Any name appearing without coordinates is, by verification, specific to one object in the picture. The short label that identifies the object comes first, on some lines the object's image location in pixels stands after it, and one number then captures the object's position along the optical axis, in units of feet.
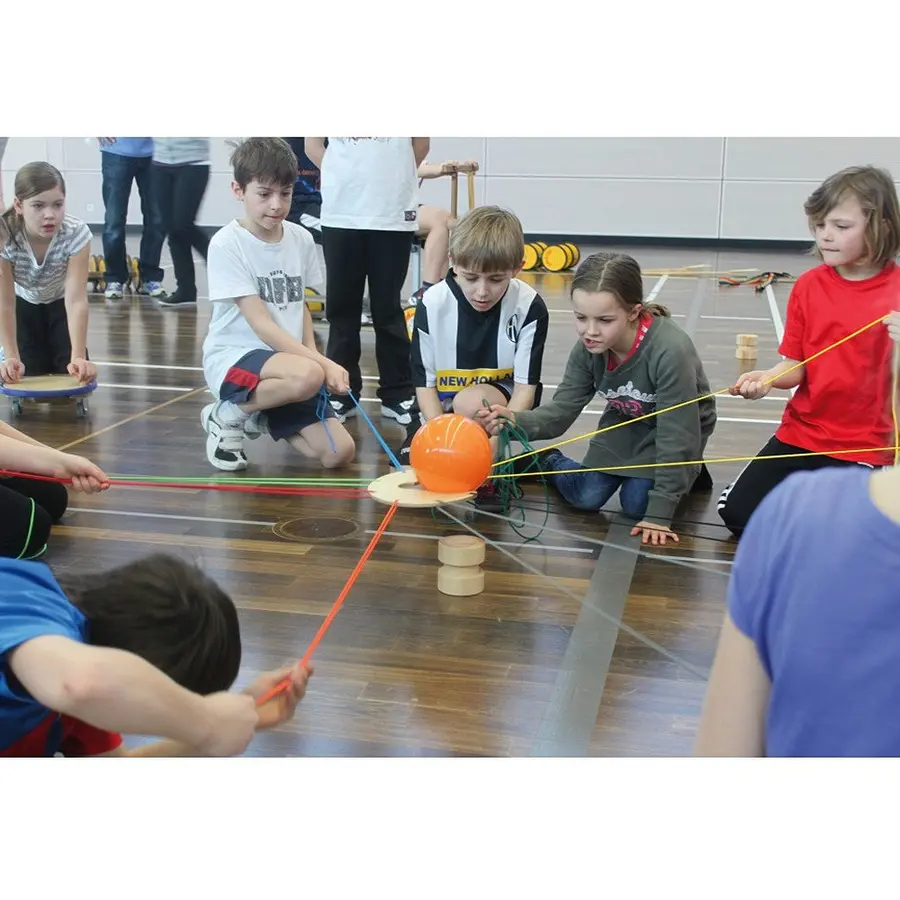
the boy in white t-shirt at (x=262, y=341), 11.76
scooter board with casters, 13.55
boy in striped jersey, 11.08
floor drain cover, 9.80
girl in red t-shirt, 9.16
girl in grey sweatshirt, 9.78
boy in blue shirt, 4.12
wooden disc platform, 9.23
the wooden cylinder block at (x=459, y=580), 8.54
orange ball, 9.24
